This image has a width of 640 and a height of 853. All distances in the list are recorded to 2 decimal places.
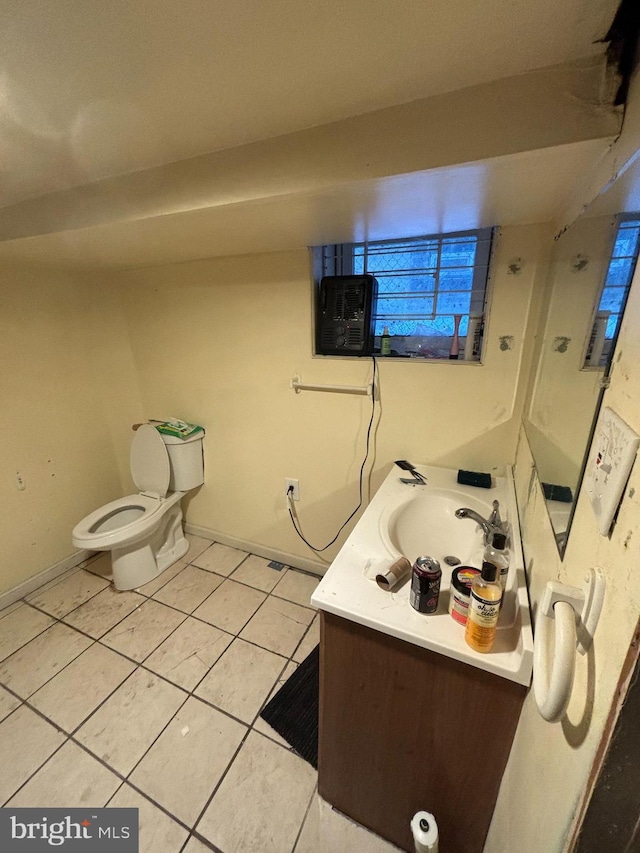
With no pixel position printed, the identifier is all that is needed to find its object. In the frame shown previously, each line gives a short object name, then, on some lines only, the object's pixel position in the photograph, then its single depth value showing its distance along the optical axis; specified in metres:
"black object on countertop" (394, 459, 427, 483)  1.41
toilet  1.79
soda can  0.73
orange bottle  0.64
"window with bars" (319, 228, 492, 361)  1.32
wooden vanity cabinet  0.73
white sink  0.69
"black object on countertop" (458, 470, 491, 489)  1.30
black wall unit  1.44
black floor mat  1.19
